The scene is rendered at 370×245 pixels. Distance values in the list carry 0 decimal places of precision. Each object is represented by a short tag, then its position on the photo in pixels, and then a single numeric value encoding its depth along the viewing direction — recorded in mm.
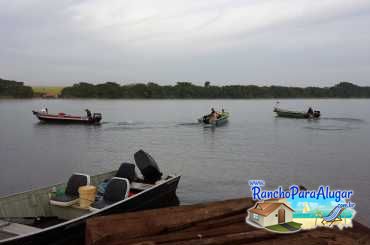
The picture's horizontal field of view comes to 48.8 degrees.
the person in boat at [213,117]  53406
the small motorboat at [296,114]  68375
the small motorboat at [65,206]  10000
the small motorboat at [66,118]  56031
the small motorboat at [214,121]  53438
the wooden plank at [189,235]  6922
